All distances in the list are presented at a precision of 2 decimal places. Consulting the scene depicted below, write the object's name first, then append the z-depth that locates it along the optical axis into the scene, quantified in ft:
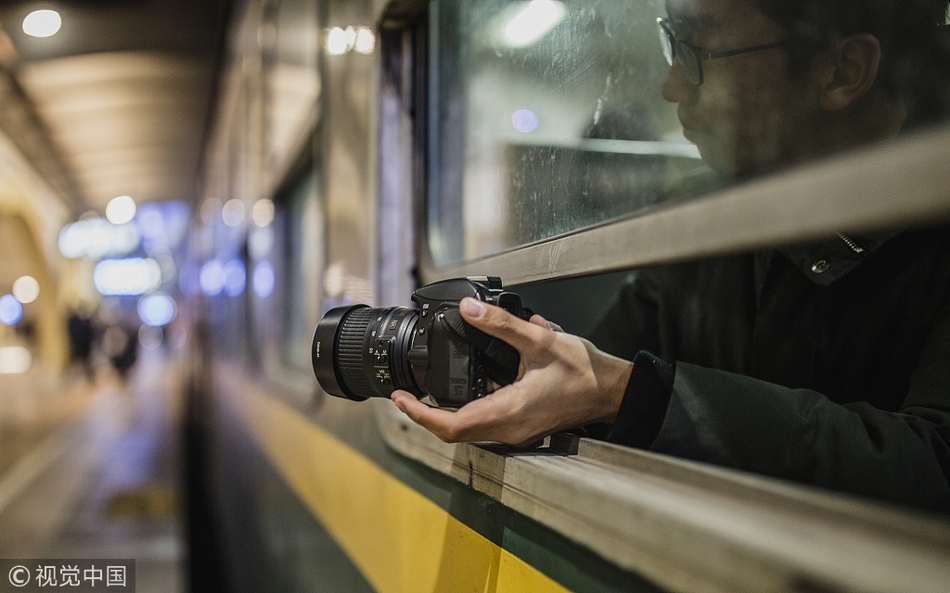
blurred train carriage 1.61
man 2.34
